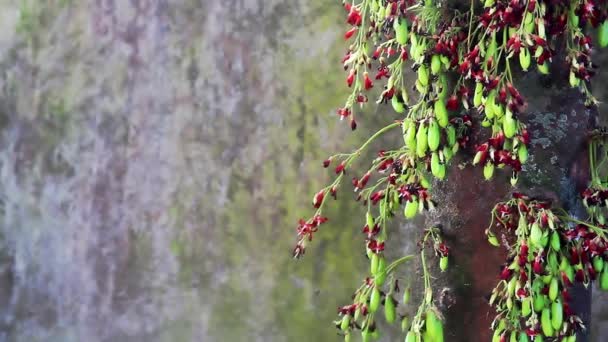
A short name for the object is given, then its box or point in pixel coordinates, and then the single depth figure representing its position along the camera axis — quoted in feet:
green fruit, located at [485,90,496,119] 5.47
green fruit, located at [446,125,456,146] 5.58
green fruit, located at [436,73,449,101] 5.63
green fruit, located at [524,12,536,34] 5.45
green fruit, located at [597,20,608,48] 5.55
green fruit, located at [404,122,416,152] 5.63
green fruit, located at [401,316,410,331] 5.90
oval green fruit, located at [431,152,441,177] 5.58
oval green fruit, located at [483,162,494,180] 5.50
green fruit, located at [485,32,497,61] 5.53
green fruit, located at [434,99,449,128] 5.59
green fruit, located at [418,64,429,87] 5.65
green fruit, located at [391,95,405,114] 5.81
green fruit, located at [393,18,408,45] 5.68
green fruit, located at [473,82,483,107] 5.53
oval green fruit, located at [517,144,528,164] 5.47
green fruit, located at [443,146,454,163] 5.58
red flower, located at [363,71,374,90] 5.93
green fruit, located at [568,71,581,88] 5.45
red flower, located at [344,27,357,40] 5.98
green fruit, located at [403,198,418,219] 5.74
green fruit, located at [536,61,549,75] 5.43
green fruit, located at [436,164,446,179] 5.60
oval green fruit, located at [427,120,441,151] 5.56
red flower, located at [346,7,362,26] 5.89
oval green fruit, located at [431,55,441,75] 5.62
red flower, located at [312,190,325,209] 6.03
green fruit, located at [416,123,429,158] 5.60
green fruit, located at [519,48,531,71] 5.44
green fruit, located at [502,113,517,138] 5.44
